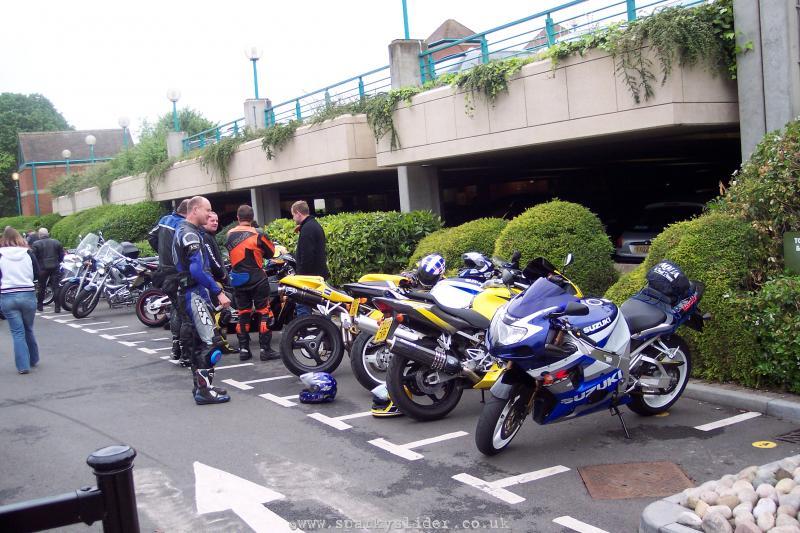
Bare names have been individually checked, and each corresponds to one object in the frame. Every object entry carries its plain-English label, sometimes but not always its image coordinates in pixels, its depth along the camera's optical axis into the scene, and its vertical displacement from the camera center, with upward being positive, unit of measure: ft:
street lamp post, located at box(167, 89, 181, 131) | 93.35 +15.46
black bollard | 8.00 -2.61
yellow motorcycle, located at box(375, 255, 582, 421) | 20.94 -3.93
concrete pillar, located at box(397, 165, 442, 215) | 52.39 +1.03
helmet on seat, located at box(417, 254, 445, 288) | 23.84 -2.03
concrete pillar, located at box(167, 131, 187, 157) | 93.20 +9.70
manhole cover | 15.97 -6.22
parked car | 38.40 -2.11
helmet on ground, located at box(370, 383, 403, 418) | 22.57 -5.69
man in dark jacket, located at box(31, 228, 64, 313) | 53.83 -1.24
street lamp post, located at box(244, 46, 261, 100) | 76.33 +15.75
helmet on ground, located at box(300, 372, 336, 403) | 24.54 -5.48
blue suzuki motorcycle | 17.56 -3.80
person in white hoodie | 31.55 -2.02
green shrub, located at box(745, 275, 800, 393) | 20.94 -4.23
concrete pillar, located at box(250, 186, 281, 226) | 74.59 +1.33
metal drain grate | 18.71 -6.37
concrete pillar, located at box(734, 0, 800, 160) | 29.66 +4.08
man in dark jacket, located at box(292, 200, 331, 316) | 31.99 -1.22
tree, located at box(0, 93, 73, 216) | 254.27 +40.94
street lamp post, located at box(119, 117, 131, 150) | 127.85 +17.51
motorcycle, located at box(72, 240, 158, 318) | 50.11 -3.15
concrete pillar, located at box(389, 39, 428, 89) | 49.16 +9.02
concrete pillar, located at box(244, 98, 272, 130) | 74.74 +10.04
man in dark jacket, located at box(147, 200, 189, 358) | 26.43 -0.77
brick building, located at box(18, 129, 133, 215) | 210.79 +23.77
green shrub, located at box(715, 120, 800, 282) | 23.95 -0.74
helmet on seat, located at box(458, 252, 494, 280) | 22.59 -1.95
